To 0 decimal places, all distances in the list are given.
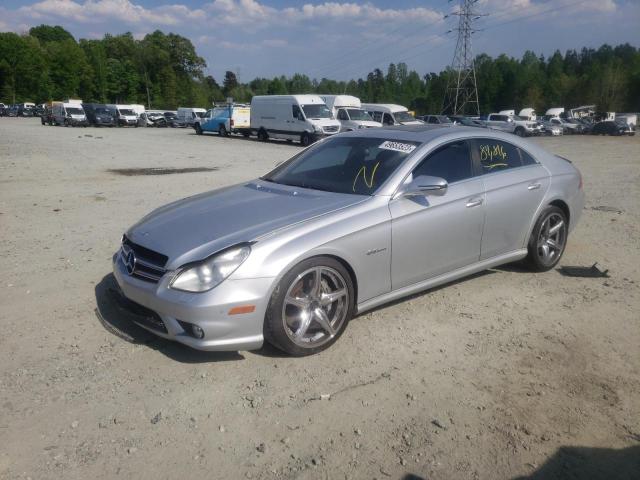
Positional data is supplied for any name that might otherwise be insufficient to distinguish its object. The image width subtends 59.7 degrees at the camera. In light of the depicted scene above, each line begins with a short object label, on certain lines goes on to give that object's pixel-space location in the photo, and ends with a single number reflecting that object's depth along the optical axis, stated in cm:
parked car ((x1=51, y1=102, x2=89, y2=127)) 4656
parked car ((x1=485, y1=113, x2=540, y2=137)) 4506
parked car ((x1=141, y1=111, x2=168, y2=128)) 5538
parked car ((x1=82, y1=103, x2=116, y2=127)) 4716
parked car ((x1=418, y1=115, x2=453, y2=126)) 4266
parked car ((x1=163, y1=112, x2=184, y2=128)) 5447
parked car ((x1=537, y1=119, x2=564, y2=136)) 4703
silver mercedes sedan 357
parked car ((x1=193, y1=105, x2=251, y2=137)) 3434
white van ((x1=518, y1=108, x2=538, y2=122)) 5348
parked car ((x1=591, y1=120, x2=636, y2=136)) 4606
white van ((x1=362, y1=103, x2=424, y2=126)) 3198
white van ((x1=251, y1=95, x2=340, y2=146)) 2742
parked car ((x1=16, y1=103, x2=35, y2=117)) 7269
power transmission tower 5725
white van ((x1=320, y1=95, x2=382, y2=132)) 2948
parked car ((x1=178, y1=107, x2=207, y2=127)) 5061
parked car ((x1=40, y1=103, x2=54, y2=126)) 4878
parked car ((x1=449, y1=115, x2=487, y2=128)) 4275
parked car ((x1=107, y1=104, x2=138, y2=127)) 5003
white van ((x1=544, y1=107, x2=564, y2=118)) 6512
